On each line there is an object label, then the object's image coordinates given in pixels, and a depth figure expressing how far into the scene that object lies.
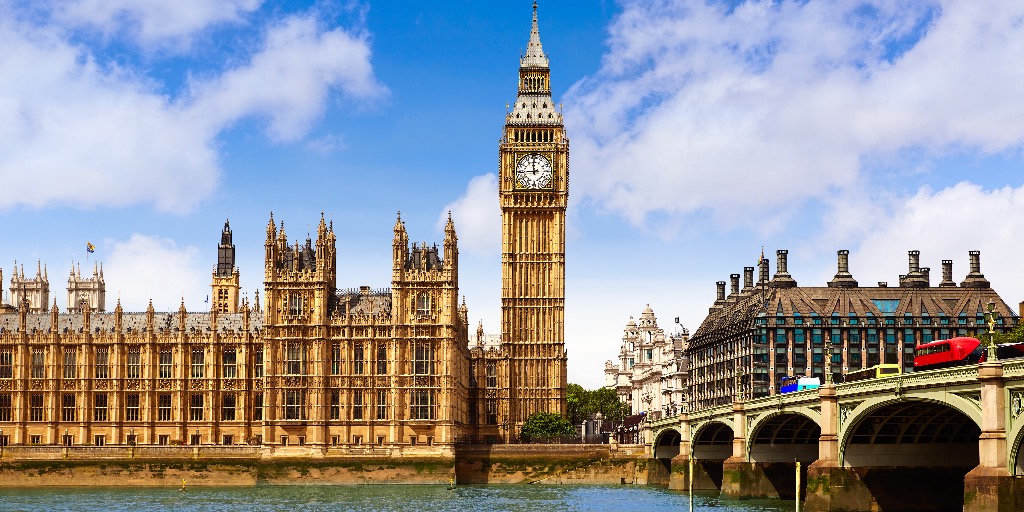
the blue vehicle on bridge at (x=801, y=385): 105.45
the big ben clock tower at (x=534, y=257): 162.75
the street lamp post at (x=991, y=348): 67.81
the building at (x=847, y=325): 174.50
